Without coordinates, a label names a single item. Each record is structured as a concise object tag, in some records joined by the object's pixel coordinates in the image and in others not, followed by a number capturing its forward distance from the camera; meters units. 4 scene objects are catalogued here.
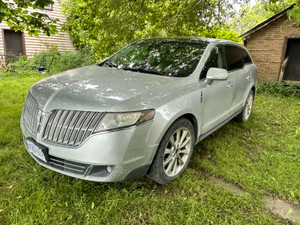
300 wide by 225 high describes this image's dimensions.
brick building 8.41
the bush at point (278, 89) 8.04
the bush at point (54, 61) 10.07
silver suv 1.95
